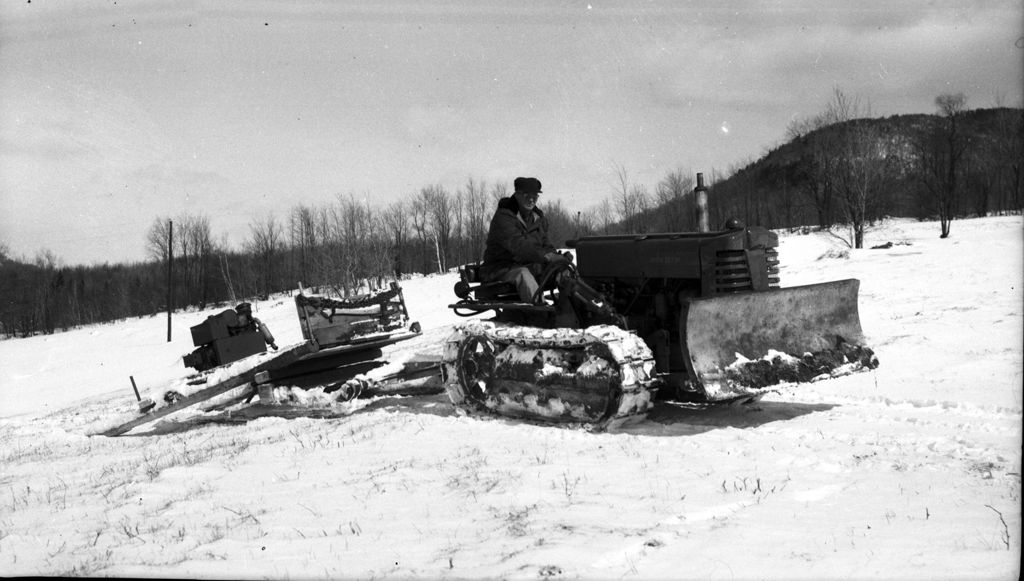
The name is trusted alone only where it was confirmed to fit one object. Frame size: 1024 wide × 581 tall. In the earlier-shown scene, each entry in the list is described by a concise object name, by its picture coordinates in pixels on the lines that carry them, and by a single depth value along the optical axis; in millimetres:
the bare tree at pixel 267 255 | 66188
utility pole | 35706
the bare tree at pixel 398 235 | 45453
